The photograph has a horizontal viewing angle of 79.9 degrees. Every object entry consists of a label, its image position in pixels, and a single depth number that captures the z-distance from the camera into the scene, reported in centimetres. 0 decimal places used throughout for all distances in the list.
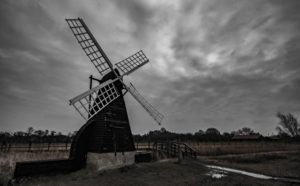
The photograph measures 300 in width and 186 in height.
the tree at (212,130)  12950
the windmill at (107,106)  1246
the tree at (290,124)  7450
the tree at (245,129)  13500
